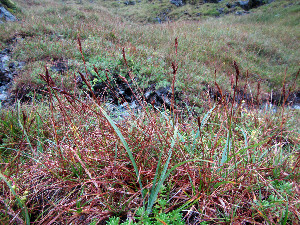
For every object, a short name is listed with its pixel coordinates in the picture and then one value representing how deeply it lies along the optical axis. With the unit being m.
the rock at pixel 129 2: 24.32
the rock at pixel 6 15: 7.52
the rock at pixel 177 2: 21.84
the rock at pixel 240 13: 17.55
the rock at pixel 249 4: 19.34
